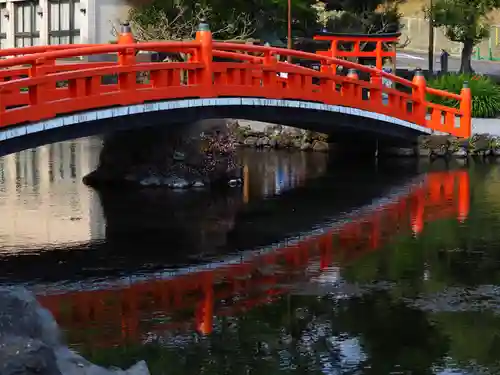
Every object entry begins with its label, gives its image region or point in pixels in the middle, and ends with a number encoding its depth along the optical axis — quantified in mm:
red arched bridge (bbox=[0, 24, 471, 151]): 13242
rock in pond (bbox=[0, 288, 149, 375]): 5363
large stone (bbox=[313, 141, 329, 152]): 24109
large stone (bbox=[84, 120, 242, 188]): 17812
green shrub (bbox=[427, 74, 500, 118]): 24695
